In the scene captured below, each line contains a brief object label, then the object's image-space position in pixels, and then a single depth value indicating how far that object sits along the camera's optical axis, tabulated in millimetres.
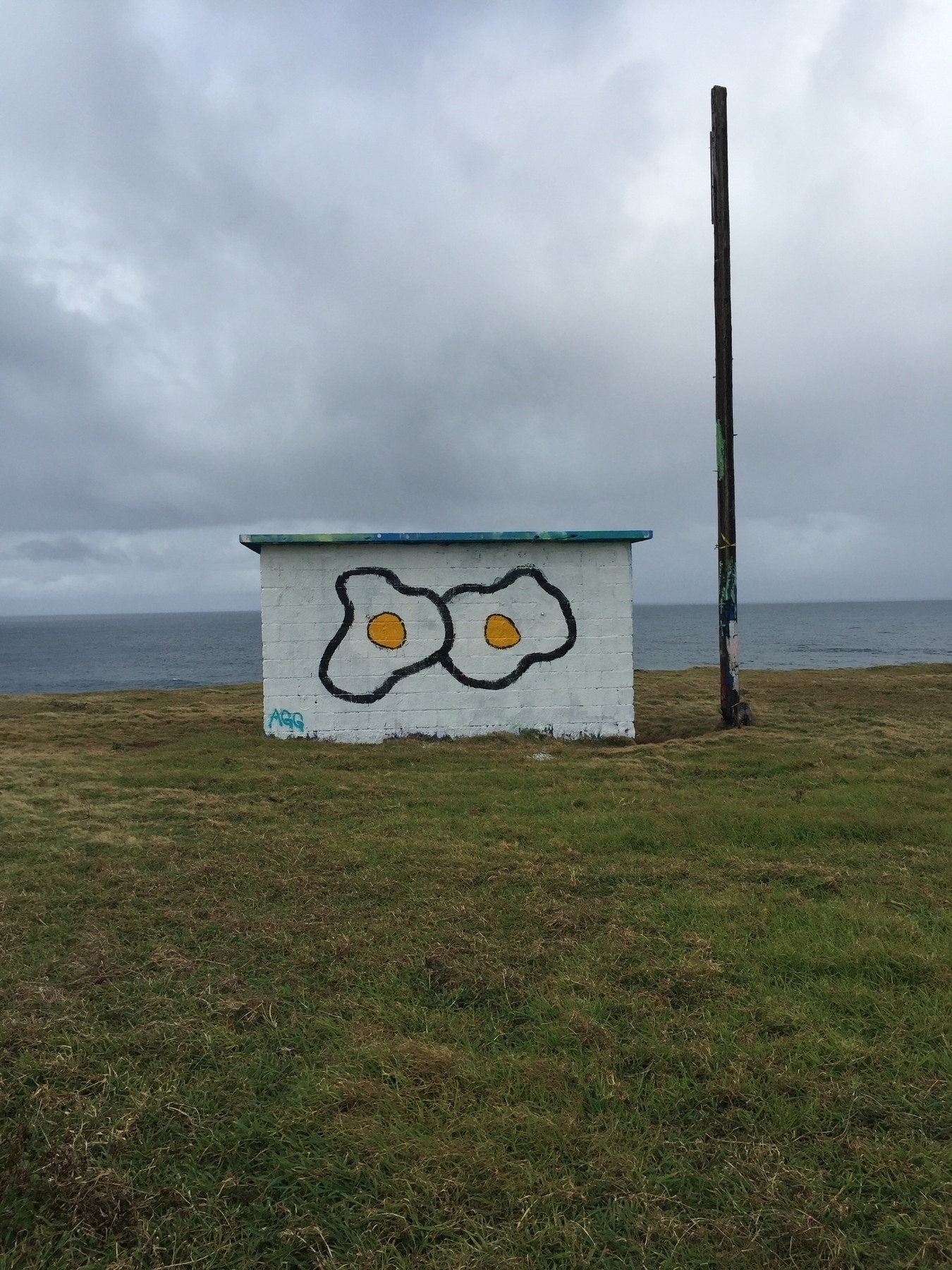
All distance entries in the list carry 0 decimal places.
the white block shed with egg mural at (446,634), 11266
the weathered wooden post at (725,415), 11484
